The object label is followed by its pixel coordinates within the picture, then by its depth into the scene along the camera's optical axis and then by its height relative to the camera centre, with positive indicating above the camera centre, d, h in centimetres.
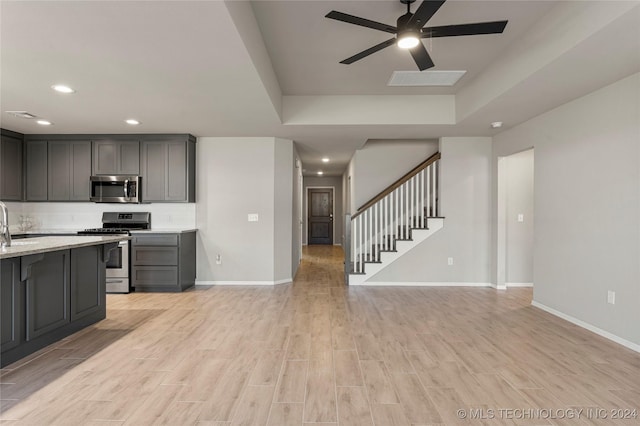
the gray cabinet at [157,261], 498 -70
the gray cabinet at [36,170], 529 +71
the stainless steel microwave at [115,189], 528 +41
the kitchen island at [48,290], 259 -69
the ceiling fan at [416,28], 222 +130
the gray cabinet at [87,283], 329 -72
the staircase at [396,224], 553 -17
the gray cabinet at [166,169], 532 +73
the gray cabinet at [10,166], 496 +74
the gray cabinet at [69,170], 531 +71
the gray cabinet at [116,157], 532 +92
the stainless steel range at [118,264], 494 -74
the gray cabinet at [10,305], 254 -71
